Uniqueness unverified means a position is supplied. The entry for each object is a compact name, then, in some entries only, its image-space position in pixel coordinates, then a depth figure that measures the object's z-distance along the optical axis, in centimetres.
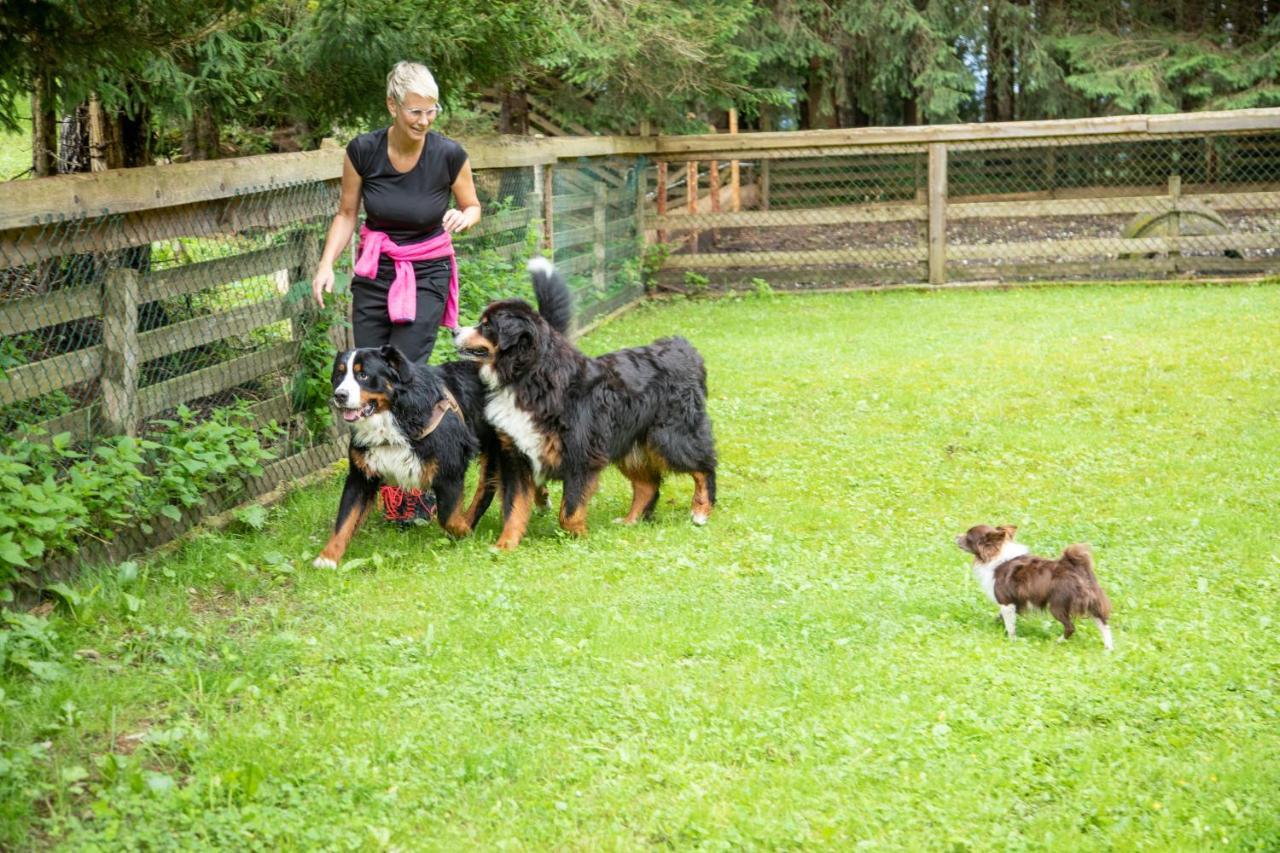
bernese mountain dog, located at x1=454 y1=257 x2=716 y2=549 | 606
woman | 617
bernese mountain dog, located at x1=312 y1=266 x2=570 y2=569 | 574
